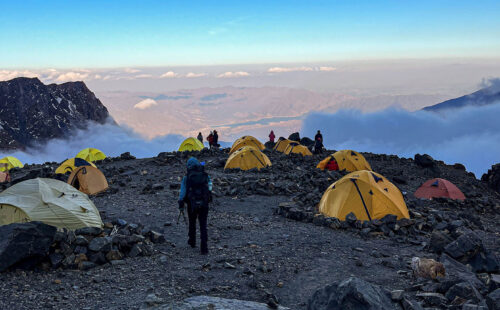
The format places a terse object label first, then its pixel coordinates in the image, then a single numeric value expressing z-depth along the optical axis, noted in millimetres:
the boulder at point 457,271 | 8056
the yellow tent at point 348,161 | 26594
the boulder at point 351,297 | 5660
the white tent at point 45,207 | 10875
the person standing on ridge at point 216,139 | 39519
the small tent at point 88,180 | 19422
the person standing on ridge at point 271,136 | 43875
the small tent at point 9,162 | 35862
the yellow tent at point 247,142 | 35281
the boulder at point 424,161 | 31916
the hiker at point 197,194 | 9797
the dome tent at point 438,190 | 21145
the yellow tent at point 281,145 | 37812
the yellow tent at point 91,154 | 35562
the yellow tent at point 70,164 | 24141
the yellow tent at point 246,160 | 25781
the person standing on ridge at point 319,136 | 35344
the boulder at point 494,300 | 6196
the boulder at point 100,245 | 9180
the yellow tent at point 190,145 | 39406
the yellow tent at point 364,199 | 13930
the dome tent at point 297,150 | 34000
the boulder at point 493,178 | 31062
